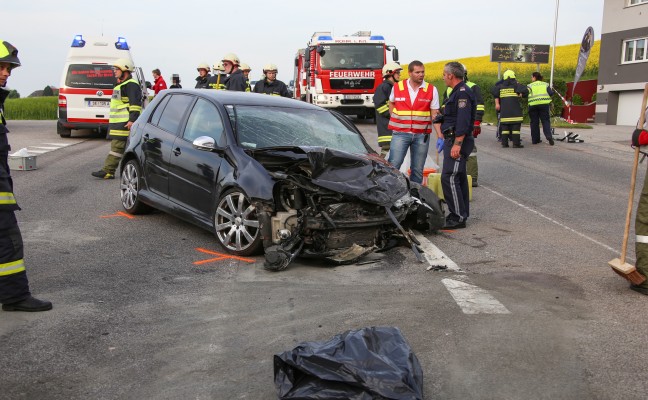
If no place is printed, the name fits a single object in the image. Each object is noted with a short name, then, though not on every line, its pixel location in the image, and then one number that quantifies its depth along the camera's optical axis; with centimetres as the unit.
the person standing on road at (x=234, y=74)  1391
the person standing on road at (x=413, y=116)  923
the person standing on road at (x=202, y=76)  1819
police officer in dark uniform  817
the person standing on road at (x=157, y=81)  2633
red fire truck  2428
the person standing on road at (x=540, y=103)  1919
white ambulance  1883
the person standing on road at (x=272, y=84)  1499
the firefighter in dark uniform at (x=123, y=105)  1157
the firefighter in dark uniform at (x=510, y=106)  1856
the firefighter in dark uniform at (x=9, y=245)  498
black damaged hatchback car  651
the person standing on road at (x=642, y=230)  558
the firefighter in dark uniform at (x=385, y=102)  1099
